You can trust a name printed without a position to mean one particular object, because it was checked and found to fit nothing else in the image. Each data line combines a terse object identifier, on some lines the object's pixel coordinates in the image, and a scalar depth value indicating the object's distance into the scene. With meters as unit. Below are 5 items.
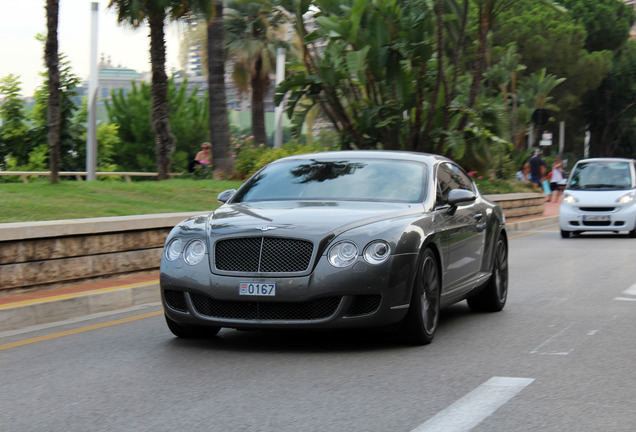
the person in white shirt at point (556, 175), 35.94
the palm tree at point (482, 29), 25.17
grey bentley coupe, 6.90
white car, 21.36
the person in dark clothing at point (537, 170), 36.38
